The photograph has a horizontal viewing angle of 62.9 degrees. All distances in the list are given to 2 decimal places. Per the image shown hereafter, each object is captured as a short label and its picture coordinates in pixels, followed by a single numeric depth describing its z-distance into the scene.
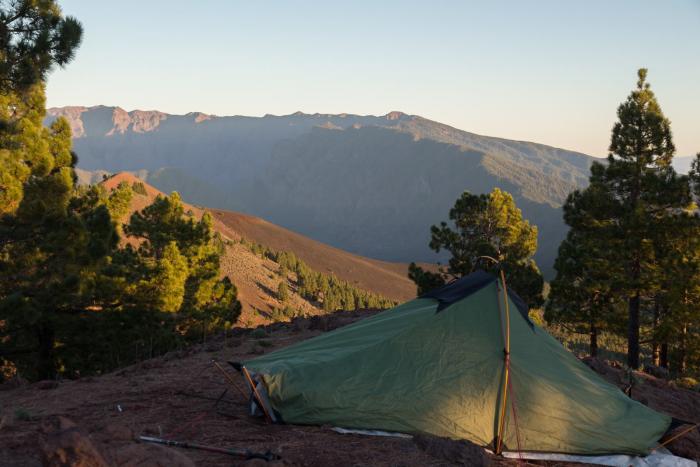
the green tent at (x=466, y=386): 7.14
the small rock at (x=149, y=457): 4.89
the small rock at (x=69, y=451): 4.50
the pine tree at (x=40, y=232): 15.69
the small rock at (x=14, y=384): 11.31
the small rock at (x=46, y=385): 10.68
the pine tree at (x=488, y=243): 23.88
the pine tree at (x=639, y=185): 21.11
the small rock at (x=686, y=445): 7.23
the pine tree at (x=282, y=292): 62.26
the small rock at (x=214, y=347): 14.88
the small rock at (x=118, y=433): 6.00
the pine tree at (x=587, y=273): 22.55
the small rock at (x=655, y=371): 15.61
